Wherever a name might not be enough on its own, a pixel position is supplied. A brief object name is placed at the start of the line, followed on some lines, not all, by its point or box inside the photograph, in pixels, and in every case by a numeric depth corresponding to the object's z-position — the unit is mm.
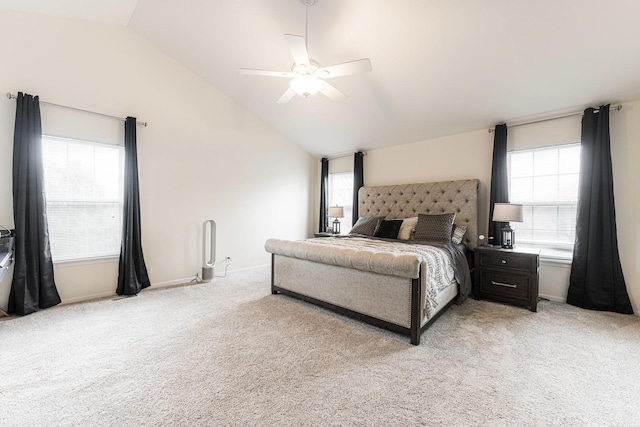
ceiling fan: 2338
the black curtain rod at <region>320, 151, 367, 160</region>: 5473
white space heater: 4348
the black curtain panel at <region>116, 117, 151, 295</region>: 3598
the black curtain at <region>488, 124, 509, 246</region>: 3760
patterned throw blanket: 2484
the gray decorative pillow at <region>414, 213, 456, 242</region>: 3689
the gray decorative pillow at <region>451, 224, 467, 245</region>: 3779
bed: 2416
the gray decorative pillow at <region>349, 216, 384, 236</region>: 4395
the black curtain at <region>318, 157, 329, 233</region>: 6051
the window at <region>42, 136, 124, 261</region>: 3262
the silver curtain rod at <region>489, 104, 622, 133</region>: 3094
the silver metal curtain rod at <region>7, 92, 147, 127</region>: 2954
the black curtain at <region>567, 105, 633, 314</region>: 3039
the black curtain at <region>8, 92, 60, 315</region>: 2918
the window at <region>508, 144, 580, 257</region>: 3439
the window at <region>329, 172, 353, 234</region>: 5801
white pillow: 4039
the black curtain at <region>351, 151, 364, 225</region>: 5426
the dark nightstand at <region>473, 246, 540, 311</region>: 3111
